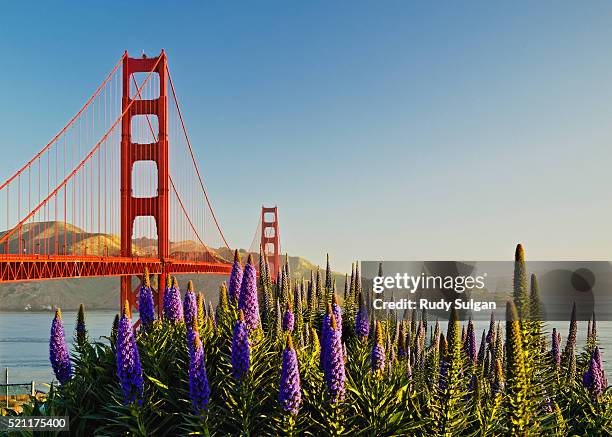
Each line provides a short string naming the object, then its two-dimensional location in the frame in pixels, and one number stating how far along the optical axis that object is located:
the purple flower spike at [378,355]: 8.62
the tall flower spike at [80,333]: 11.44
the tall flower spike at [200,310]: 9.98
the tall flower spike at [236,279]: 9.76
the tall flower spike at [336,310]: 10.08
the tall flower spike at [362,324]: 11.53
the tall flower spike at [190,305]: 9.69
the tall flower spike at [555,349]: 11.81
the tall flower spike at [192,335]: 7.52
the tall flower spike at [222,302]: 10.08
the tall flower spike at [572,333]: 12.67
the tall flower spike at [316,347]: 9.05
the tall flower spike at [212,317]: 10.60
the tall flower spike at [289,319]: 10.57
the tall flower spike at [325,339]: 7.35
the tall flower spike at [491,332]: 13.29
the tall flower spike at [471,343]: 12.31
